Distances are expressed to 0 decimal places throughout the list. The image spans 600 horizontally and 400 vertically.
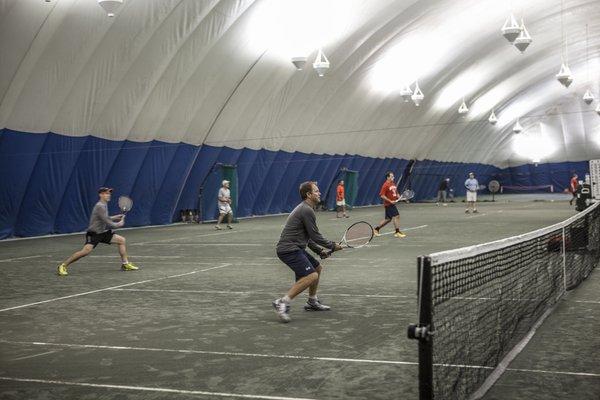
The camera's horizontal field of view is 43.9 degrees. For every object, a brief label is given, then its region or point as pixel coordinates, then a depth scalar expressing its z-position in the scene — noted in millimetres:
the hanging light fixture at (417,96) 33922
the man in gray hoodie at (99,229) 13352
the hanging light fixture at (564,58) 28148
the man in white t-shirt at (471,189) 34700
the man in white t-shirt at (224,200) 26361
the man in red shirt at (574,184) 41322
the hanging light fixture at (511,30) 21328
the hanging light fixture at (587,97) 41206
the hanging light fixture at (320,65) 23766
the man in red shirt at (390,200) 20969
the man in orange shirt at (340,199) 33531
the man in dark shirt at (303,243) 8727
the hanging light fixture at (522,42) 22703
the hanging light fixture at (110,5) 16328
